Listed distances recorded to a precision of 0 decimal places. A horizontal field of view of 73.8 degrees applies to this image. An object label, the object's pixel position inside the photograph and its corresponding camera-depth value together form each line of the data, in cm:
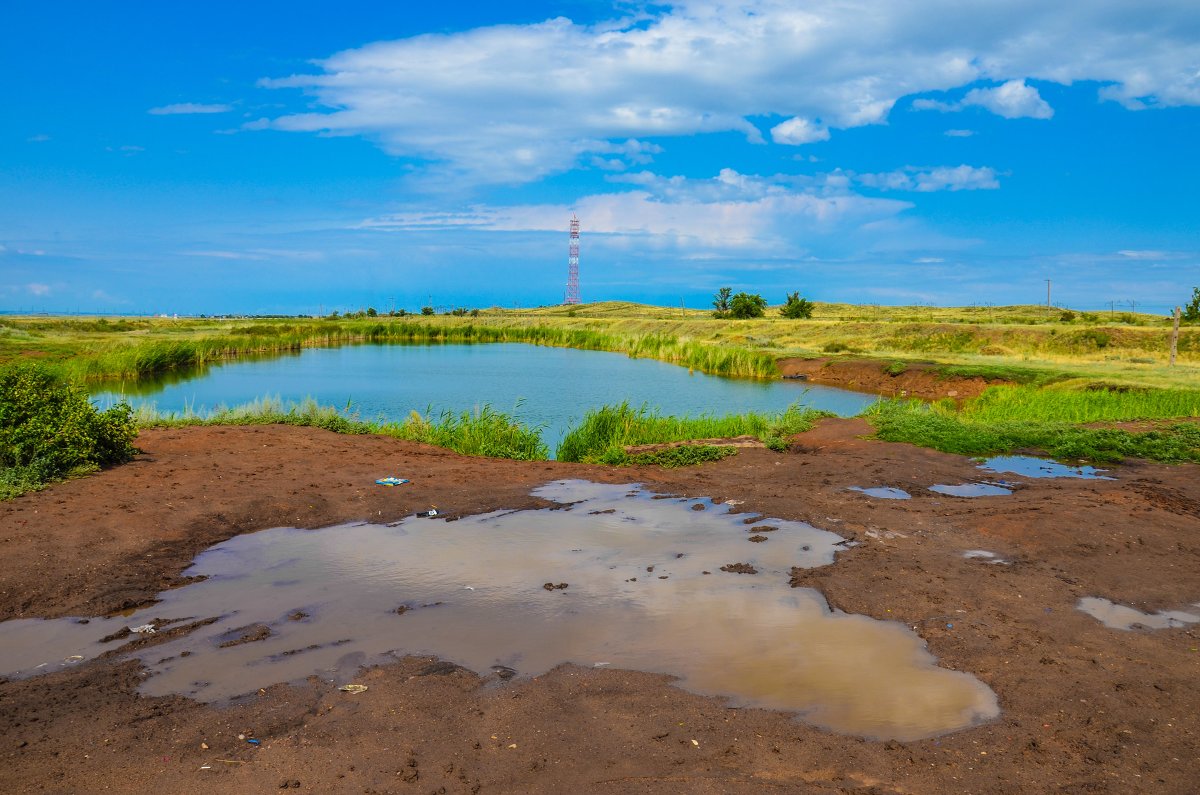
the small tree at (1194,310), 4825
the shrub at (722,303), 8206
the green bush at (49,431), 1034
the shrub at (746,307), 7819
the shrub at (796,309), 7238
